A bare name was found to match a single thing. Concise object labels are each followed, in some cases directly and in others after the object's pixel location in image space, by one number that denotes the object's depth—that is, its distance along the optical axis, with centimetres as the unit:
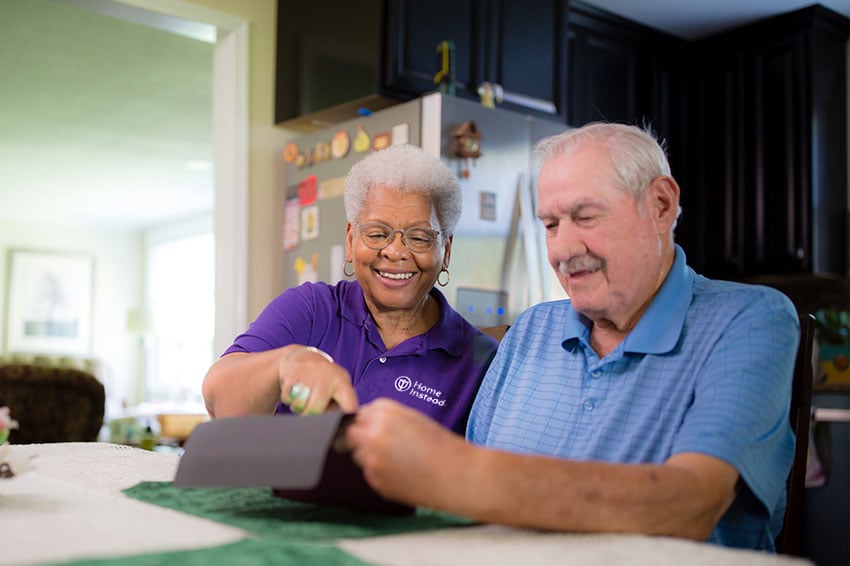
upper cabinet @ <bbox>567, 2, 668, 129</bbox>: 423
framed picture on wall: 941
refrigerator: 297
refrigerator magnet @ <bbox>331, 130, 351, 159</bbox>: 319
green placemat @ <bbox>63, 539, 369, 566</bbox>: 64
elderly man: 78
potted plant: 394
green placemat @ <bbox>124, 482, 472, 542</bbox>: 81
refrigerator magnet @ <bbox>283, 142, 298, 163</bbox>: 344
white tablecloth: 68
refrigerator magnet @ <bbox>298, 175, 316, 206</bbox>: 332
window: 952
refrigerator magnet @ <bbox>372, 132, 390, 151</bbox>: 307
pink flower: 97
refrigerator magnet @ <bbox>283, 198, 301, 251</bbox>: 340
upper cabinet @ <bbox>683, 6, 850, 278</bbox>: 419
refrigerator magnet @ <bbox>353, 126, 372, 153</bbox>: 312
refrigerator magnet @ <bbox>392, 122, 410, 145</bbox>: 302
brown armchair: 388
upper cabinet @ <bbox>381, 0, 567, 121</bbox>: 317
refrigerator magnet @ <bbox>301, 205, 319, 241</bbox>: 329
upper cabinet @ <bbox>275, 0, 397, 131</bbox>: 319
